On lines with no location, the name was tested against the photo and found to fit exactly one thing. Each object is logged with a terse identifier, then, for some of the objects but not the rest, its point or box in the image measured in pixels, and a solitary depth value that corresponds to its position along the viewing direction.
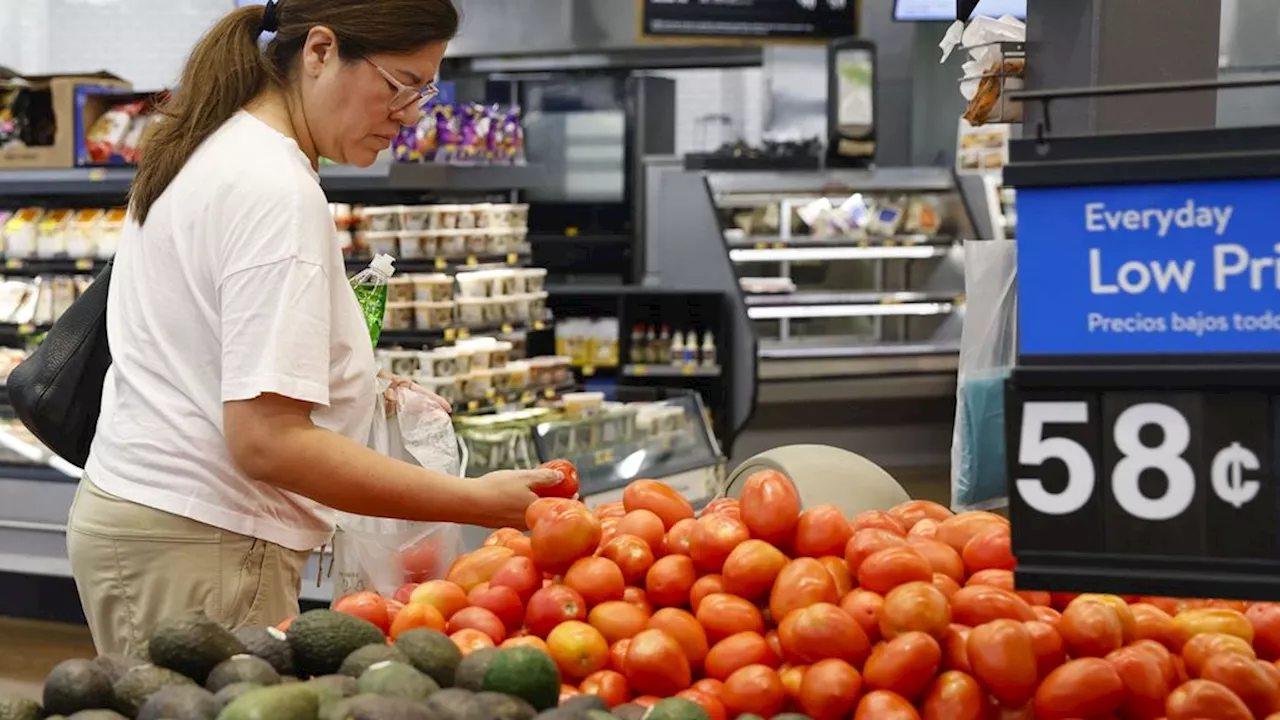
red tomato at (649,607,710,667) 1.75
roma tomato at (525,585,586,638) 1.83
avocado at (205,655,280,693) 1.48
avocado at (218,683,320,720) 1.34
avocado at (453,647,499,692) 1.51
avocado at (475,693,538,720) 1.41
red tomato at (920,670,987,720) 1.58
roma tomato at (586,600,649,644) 1.80
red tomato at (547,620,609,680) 1.74
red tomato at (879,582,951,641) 1.63
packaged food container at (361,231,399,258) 6.31
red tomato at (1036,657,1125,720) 1.54
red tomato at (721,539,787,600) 1.80
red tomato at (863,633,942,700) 1.58
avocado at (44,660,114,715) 1.51
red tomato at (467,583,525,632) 1.91
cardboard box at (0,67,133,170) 6.28
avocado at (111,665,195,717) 1.49
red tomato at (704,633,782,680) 1.71
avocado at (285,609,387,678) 1.62
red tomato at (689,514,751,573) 1.87
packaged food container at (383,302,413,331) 6.18
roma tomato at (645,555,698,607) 1.88
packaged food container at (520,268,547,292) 6.84
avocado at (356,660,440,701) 1.44
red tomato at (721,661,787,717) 1.63
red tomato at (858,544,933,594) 1.73
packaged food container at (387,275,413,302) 6.10
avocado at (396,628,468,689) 1.56
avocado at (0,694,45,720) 1.48
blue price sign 1.33
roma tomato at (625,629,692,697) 1.67
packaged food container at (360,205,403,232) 6.33
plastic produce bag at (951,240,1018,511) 2.37
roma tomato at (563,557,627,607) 1.85
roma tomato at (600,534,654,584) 1.92
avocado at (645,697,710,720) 1.43
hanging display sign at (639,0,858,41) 10.27
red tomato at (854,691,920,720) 1.55
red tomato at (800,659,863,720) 1.60
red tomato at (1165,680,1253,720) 1.55
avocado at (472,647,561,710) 1.49
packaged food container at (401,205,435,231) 6.33
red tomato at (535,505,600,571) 1.92
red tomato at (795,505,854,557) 1.88
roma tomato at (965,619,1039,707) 1.56
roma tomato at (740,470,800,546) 1.88
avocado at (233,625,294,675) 1.59
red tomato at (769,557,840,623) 1.73
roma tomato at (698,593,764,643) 1.77
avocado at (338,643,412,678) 1.55
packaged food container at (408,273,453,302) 6.14
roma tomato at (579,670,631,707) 1.69
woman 2.02
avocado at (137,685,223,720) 1.39
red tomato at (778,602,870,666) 1.64
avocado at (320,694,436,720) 1.34
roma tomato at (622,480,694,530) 2.07
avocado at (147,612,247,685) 1.54
